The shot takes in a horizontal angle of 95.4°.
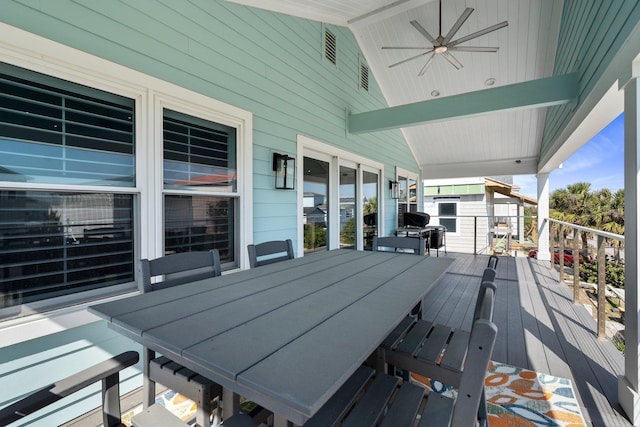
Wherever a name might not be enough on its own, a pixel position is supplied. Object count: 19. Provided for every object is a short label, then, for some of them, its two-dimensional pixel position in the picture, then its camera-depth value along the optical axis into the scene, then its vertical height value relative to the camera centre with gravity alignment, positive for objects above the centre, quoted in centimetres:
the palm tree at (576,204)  1390 +28
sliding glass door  395 +17
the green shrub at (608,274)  637 -154
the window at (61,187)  155 +12
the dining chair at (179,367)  123 -74
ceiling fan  359 +224
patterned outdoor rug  178 -128
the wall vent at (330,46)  421 +239
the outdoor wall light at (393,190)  652 +43
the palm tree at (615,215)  1184 -23
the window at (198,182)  229 +22
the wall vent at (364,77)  527 +243
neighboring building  1148 +5
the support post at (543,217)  688 -18
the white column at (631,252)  178 -26
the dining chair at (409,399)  81 -74
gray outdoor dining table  75 -43
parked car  707 -121
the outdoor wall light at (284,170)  319 +42
